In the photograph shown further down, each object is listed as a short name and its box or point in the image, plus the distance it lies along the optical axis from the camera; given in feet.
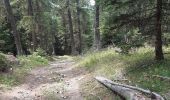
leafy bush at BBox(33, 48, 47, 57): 41.37
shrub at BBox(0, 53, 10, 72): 23.45
